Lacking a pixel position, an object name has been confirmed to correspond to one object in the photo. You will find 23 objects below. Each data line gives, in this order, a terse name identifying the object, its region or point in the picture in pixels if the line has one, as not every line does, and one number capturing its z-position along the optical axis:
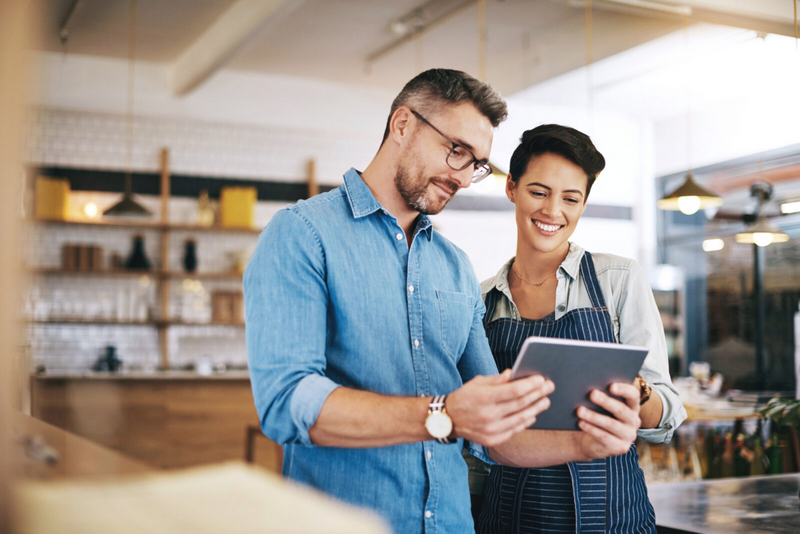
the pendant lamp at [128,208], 5.93
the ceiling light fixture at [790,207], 7.69
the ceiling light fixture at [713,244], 8.88
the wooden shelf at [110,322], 7.03
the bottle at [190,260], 7.52
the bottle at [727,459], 4.38
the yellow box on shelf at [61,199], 6.99
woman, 1.94
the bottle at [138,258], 7.28
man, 1.32
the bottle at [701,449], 5.39
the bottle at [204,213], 7.59
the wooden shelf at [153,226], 7.19
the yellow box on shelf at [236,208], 7.61
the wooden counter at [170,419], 6.00
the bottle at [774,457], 3.38
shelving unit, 7.17
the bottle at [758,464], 4.27
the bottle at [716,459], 4.41
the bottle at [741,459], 4.21
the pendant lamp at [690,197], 5.44
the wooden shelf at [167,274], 7.11
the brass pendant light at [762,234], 5.68
